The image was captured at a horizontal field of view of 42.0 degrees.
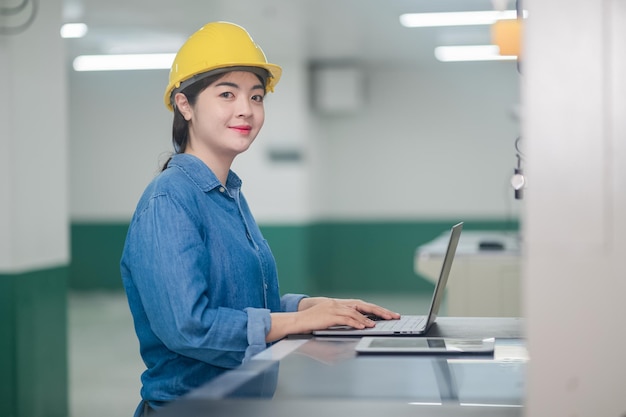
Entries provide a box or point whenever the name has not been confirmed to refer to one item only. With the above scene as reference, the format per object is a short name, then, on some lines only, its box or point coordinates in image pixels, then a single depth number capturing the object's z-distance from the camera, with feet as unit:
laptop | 6.02
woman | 5.53
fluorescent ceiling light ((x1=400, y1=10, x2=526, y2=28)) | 22.98
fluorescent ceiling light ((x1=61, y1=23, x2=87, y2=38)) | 24.49
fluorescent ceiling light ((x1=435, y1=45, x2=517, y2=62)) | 28.99
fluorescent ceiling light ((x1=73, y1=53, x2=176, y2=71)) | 29.76
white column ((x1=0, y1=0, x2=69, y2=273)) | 12.85
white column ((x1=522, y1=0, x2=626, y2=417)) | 2.97
